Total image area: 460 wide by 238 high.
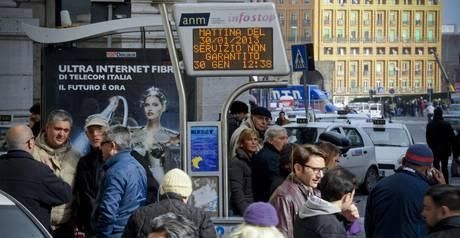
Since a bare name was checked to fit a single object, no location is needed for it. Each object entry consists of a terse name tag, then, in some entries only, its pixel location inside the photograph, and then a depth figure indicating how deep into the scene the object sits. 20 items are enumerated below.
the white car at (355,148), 39.68
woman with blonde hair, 18.00
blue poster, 16.92
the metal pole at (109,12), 22.79
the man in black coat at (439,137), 40.86
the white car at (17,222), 10.21
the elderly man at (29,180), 13.91
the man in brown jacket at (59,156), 15.68
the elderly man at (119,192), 14.07
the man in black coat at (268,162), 17.71
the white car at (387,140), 42.71
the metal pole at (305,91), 38.32
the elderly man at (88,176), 15.83
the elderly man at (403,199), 13.27
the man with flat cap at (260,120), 23.24
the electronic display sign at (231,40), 17.02
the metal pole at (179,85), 16.63
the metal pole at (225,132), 16.84
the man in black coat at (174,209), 11.82
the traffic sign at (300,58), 39.50
